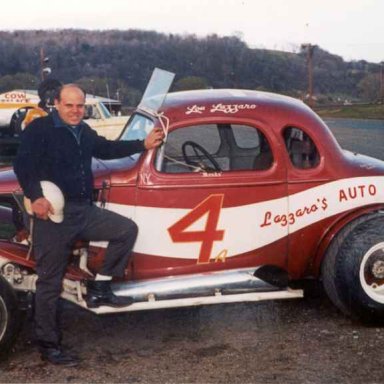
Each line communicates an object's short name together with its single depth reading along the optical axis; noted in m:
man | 4.29
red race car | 4.79
